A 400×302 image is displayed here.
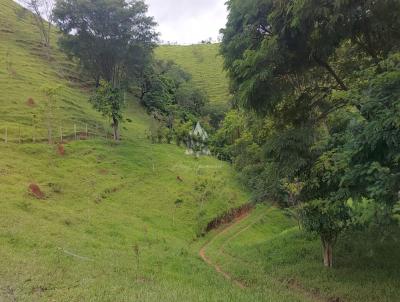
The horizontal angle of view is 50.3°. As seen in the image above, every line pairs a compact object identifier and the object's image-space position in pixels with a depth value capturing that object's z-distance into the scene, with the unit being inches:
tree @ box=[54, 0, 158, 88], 2299.5
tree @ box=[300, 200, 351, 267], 655.1
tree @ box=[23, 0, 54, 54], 3230.8
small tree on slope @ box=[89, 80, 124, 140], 1939.0
